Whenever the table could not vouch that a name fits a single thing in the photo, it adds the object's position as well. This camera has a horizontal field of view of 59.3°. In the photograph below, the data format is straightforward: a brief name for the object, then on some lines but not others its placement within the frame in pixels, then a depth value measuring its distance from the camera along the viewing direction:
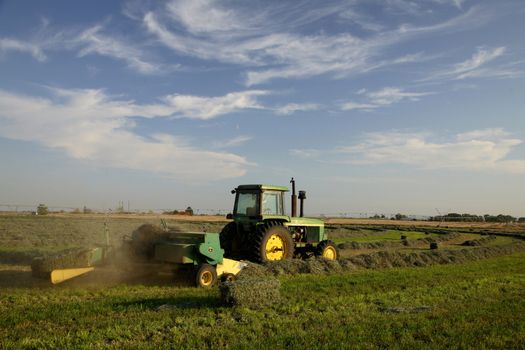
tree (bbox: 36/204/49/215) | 66.44
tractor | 12.13
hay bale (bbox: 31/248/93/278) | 9.91
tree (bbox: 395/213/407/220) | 100.41
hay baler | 9.98
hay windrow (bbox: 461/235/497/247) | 27.00
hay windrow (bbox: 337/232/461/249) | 23.94
